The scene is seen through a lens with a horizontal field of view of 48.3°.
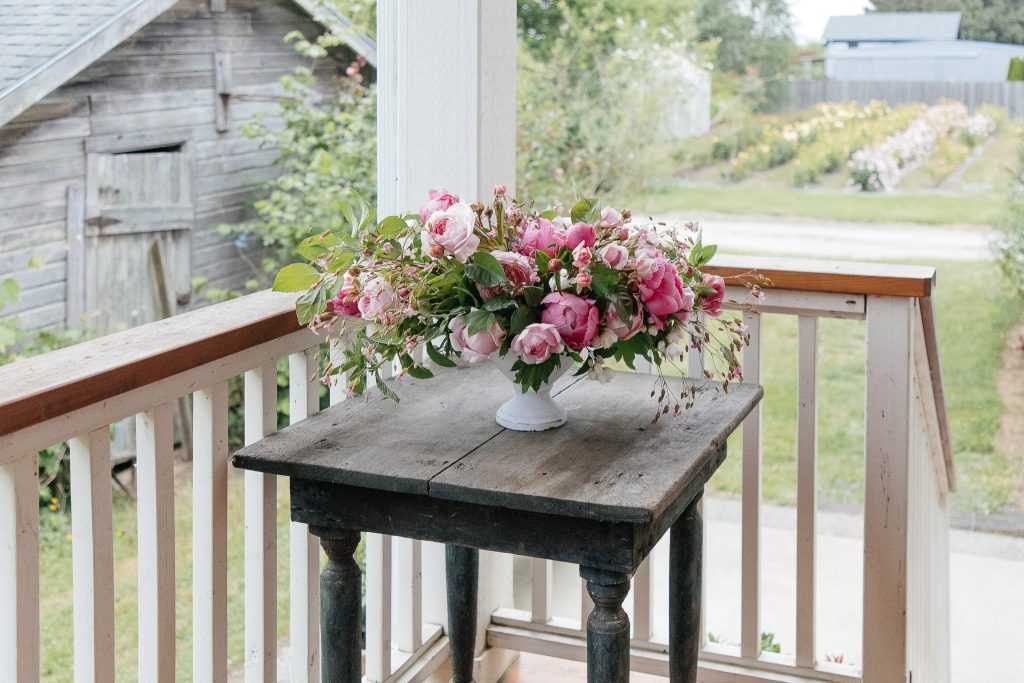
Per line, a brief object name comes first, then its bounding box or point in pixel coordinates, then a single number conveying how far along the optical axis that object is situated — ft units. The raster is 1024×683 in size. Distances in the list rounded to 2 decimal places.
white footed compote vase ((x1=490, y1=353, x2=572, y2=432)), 5.07
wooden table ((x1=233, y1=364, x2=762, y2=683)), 4.38
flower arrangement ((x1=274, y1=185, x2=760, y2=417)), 4.49
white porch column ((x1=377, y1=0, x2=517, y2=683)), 6.37
